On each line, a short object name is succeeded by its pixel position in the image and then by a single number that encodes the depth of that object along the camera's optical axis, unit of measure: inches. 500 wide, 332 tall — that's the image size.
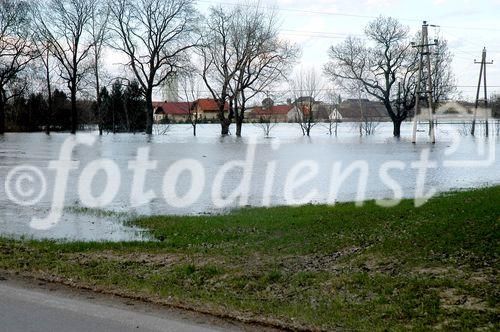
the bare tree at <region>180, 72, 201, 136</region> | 2374.1
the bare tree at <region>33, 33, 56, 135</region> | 2513.5
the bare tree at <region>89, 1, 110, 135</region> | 2450.8
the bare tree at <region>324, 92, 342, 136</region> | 2649.4
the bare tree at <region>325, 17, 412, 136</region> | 2394.2
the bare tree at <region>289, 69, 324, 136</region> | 2576.3
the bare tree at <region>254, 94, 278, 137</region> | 2484.0
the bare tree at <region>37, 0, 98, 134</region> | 2519.7
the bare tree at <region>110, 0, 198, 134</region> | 2363.4
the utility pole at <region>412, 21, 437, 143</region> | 1684.3
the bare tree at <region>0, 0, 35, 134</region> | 2450.8
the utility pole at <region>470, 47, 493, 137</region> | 2096.5
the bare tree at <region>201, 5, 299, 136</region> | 2336.4
